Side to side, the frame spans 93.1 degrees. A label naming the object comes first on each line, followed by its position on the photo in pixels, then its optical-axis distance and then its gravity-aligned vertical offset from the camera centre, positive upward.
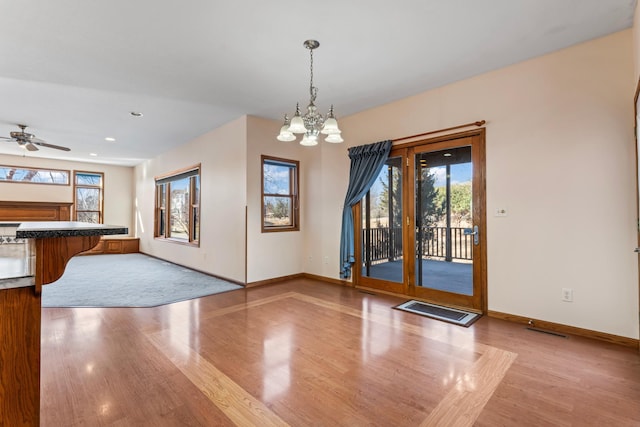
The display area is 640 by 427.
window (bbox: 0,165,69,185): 7.86 +1.14
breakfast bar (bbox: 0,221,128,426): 1.22 -0.40
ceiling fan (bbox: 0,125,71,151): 5.21 +1.36
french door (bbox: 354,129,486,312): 3.65 -0.11
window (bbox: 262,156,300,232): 5.27 +0.37
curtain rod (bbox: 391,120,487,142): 3.54 +1.08
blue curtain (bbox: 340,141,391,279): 4.48 +0.54
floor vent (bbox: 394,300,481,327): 3.34 -1.16
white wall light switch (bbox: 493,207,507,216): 3.41 +0.02
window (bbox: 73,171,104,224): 8.94 +0.62
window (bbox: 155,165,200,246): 6.50 +0.24
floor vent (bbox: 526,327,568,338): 2.94 -1.18
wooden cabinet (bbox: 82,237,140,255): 8.65 -0.85
